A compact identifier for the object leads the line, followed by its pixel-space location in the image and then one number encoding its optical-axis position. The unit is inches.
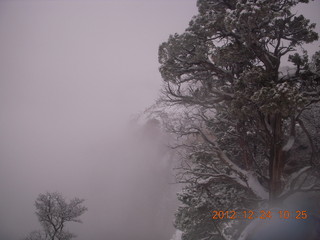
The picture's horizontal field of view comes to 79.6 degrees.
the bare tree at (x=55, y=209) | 658.2
